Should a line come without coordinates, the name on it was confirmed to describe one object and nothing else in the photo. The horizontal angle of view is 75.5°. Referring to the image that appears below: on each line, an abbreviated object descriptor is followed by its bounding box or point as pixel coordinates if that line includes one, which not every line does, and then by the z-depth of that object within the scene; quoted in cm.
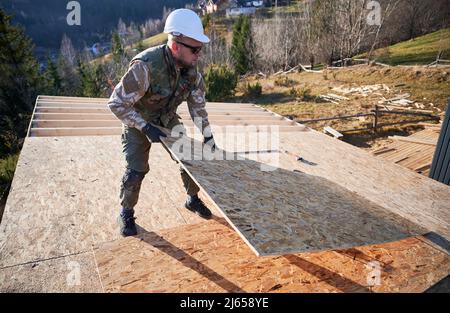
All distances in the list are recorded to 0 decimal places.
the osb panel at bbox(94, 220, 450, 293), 236
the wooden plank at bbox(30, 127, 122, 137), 533
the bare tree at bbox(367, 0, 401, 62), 2205
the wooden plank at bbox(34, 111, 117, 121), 622
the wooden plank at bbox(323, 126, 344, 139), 836
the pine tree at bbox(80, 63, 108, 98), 2250
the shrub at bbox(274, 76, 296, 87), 1921
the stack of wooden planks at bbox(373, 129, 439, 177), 634
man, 262
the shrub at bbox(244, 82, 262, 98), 1789
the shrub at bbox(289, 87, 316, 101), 1492
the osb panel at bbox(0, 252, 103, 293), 225
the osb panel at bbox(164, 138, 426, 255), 206
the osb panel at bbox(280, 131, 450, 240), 362
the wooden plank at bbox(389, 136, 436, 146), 728
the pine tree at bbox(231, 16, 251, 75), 3056
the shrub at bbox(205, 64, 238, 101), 1712
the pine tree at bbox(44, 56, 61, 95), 3159
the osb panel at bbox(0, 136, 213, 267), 272
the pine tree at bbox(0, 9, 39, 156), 1777
